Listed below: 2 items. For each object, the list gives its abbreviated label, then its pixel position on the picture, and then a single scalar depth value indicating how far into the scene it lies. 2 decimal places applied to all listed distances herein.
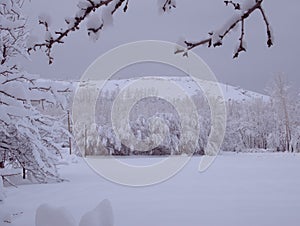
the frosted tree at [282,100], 36.03
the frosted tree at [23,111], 3.64
